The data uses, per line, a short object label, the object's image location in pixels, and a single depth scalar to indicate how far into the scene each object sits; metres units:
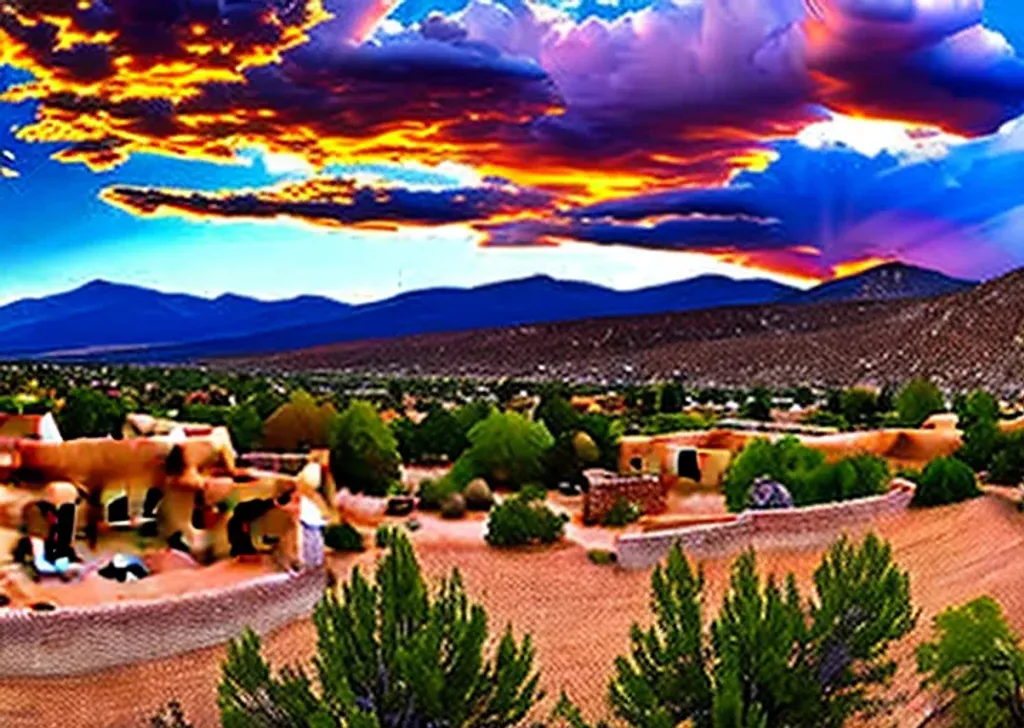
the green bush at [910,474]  27.56
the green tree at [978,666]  14.88
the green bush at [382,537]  23.88
